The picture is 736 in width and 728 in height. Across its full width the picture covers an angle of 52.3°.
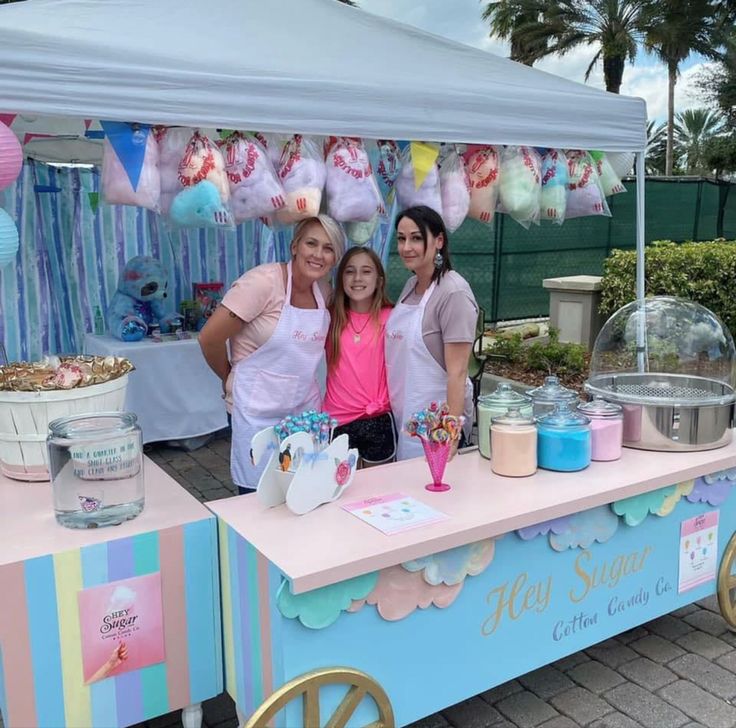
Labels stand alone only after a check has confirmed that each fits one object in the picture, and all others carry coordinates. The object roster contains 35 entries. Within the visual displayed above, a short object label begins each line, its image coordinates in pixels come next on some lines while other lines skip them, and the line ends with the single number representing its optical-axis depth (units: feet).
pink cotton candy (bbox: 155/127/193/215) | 6.76
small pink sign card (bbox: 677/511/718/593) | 7.70
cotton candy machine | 7.69
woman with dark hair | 7.52
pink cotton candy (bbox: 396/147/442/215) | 7.77
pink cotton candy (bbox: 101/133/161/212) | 6.47
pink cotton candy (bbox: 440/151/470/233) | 8.07
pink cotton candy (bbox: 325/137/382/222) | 7.34
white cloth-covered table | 14.06
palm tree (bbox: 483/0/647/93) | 60.39
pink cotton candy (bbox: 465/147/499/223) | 8.12
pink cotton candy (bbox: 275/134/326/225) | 7.09
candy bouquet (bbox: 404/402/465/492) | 6.45
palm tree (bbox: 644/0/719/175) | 57.62
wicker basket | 6.25
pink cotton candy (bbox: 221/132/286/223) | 6.90
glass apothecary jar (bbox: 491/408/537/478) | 6.89
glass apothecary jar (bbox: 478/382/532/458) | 7.27
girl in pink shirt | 8.02
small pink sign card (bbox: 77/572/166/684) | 5.38
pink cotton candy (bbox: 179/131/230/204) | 6.70
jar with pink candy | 7.34
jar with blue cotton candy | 7.01
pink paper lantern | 5.52
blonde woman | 7.42
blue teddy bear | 14.60
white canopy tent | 5.60
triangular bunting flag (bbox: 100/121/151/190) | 6.32
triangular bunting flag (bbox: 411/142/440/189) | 7.52
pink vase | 6.49
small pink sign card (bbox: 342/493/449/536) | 5.81
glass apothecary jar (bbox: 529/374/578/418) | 7.55
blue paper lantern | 5.70
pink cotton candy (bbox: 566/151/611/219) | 8.91
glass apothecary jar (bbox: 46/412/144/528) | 5.64
